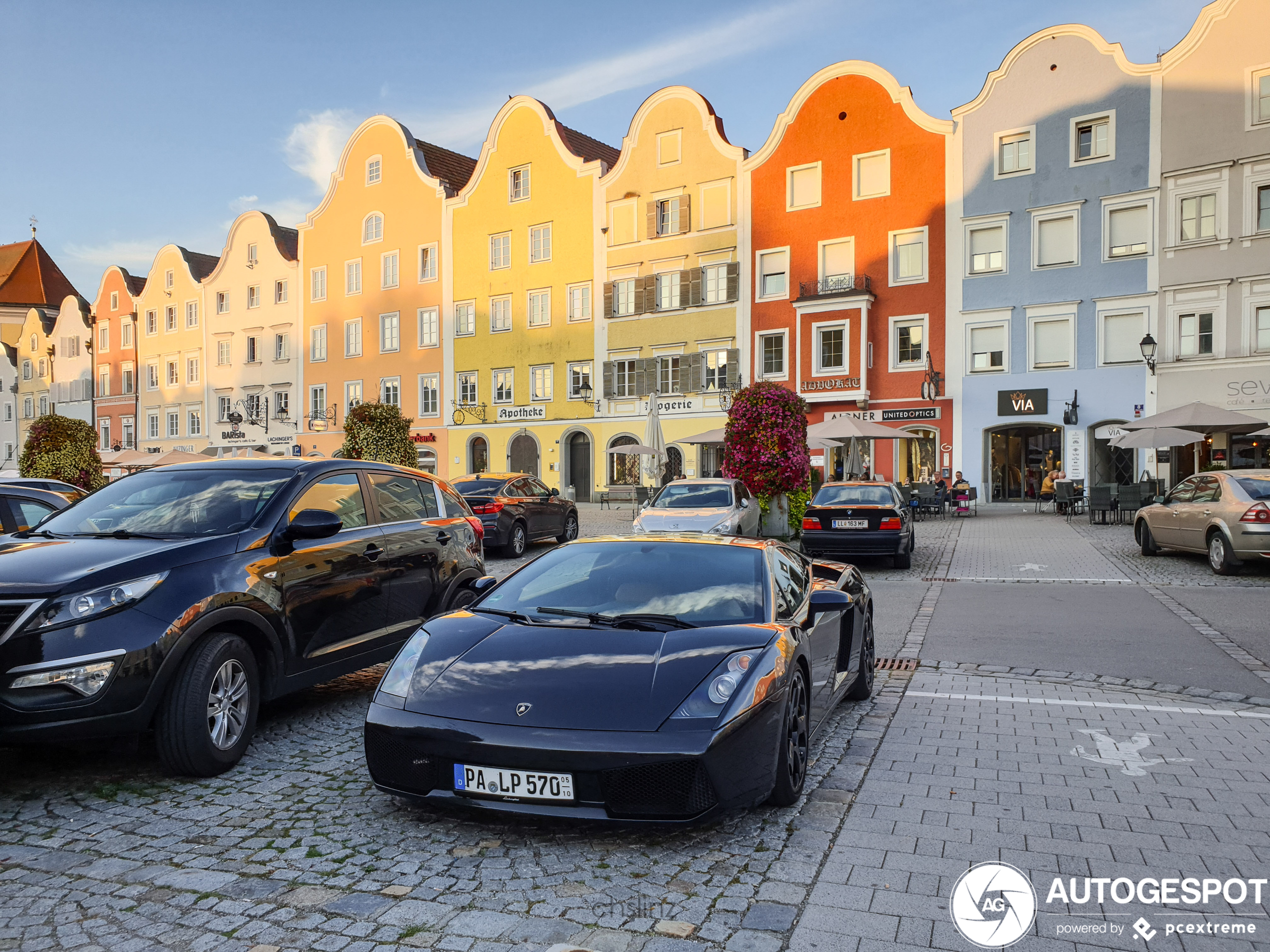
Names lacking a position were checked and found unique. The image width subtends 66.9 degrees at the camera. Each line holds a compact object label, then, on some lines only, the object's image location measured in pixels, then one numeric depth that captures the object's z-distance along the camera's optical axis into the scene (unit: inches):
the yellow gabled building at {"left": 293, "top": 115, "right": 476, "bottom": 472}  1889.8
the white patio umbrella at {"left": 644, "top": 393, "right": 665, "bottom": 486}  1137.4
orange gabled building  1368.1
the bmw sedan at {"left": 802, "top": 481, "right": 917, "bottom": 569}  608.7
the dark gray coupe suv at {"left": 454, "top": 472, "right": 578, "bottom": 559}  703.7
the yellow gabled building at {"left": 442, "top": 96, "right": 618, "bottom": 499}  1691.7
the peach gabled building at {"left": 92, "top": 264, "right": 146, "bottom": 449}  2512.3
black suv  175.5
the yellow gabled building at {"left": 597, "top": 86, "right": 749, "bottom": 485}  1528.1
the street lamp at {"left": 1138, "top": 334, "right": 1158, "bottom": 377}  1177.4
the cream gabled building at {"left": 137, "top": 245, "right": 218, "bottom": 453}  2324.1
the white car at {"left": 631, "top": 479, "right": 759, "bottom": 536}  644.7
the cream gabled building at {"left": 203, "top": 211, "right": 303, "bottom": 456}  2114.9
